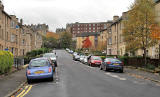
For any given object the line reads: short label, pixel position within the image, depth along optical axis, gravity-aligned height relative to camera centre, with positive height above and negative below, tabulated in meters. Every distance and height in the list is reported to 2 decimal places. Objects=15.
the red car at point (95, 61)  31.09 -1.45
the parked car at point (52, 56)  29.04 -0.71
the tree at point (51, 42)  122.88 +5.09
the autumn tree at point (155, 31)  21.59 +2.03
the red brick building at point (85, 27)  148.75 +16.61
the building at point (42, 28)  162.88 +17.78
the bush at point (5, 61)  16.02 -0.82
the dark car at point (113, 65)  21.67 -1.41
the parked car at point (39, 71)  13.84 -1.30
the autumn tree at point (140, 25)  24.20 +2.96
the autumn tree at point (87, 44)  99.01 +3.17
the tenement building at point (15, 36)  39.98 +3.62
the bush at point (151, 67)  22.44 -1.66
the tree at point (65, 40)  128.75 +6.61
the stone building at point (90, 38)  102.54 +6.43
